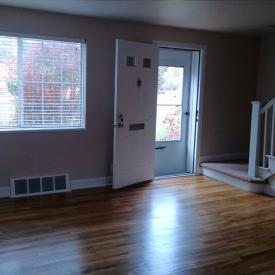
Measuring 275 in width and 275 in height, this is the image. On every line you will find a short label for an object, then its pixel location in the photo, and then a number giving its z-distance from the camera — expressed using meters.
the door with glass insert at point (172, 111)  5.40
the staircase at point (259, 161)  4.57
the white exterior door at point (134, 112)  4.55
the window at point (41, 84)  4.19
